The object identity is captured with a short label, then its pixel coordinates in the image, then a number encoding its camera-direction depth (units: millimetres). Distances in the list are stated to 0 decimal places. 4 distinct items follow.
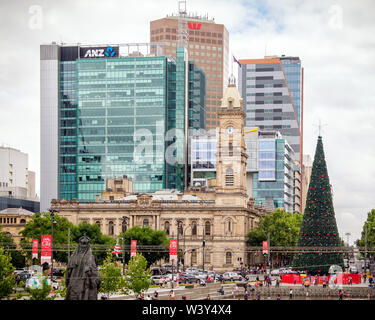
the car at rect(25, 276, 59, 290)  67588
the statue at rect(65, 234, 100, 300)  44344
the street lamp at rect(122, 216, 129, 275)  154475
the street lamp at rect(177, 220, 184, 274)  157125
